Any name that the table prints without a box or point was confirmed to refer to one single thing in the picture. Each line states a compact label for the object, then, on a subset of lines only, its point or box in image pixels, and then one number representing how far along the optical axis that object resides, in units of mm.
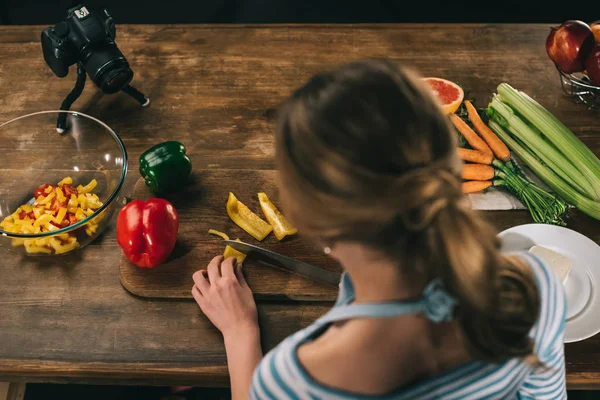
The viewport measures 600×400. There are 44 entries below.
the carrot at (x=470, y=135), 1689
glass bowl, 1452
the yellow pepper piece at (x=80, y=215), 1460
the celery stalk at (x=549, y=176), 1544
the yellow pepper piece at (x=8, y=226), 1434
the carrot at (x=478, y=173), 1622
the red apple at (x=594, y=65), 1705
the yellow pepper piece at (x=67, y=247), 1434
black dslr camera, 1660
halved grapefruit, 1739
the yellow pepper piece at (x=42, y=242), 1411
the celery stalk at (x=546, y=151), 1577
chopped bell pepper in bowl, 1416
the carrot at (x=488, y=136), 1677
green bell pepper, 1523
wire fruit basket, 1835
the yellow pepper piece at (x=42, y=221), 1425
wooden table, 1295
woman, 712
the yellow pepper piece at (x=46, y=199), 1466
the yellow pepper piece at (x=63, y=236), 1422
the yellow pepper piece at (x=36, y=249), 1427
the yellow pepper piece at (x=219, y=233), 1487
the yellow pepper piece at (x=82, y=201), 1484
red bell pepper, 1376
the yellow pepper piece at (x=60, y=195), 1474
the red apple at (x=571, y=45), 1748
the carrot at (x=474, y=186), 1607
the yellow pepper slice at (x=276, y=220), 1485
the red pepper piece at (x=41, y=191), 1512
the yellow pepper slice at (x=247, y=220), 1492
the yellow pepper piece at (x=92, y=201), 1501
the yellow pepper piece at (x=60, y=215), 1436
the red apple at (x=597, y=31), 1839
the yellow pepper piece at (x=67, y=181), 1569
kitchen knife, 1386
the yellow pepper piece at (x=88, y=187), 1576
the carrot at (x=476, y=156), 1656
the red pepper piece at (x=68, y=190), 1505
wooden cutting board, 1388
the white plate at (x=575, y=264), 1306
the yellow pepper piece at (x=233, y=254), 1439
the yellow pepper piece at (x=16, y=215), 1451
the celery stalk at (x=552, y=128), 1610
